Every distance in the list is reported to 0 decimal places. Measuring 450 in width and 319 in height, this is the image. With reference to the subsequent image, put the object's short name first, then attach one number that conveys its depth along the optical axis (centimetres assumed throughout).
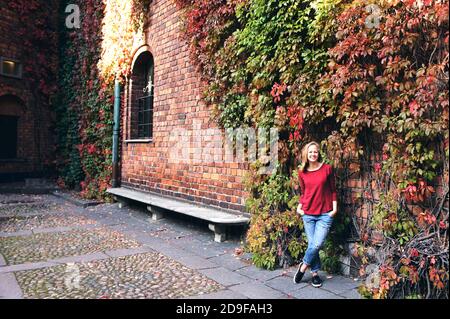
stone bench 500
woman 360
